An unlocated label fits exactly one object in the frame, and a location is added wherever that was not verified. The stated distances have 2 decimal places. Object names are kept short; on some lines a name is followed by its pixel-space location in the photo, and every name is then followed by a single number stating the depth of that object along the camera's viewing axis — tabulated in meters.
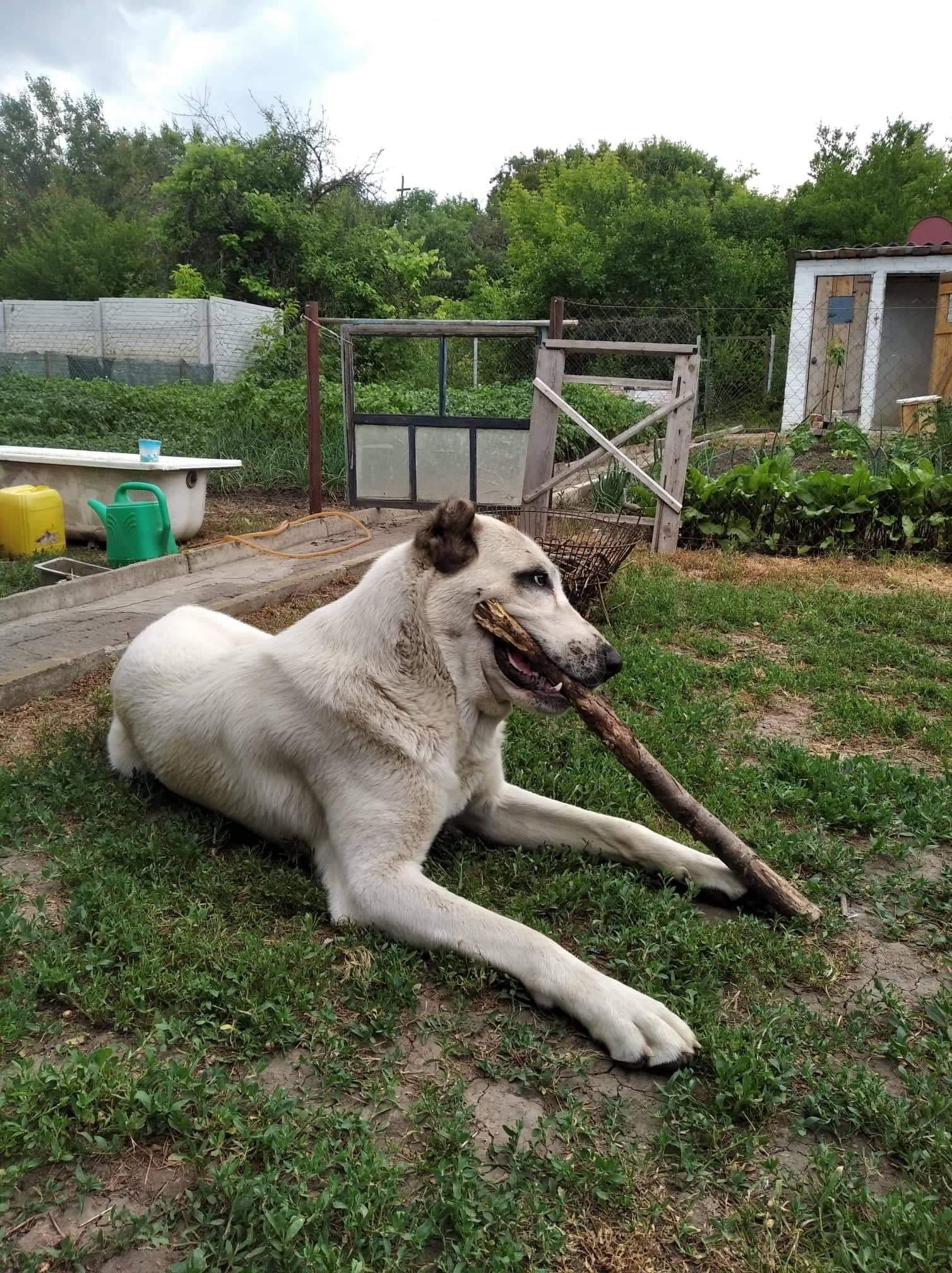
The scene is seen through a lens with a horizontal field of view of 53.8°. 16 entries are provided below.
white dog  2.57
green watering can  7.80
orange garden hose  8.22
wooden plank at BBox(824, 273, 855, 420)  16.69
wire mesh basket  5.59
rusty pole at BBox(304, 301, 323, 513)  10.31
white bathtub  8.48
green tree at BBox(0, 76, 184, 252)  55.72
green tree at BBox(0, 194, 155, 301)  31.92
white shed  16.19
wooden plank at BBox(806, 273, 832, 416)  16.81
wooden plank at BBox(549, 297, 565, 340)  9.90
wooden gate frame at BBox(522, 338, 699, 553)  8.05
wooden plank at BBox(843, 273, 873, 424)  16.48
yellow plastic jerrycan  7.96
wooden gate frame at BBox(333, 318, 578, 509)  9.94
